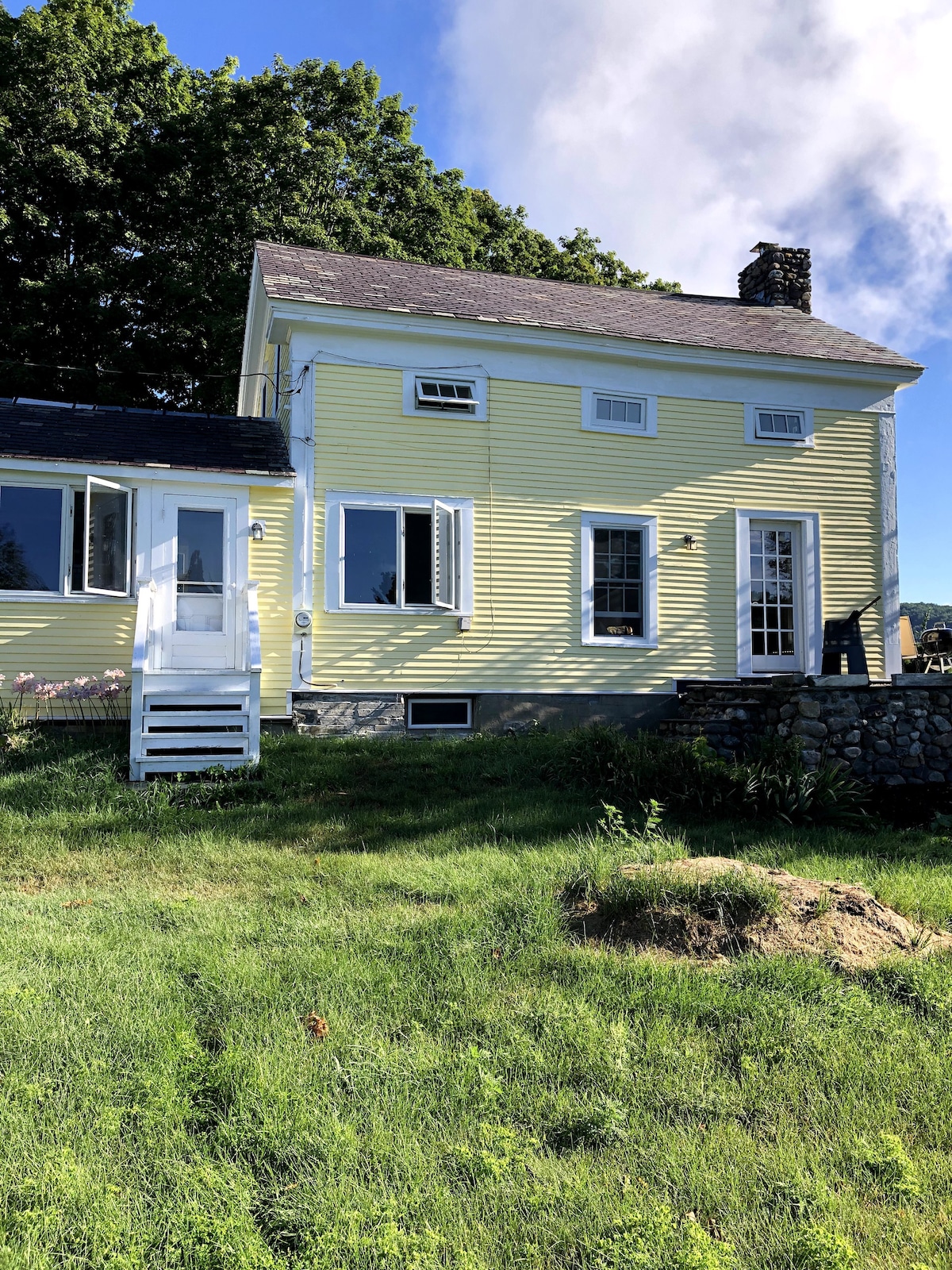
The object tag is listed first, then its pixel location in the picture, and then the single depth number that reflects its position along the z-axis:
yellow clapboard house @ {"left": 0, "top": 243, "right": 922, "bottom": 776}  10.26
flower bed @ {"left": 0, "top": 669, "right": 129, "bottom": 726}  9.79
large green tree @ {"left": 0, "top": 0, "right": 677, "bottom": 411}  18.97
